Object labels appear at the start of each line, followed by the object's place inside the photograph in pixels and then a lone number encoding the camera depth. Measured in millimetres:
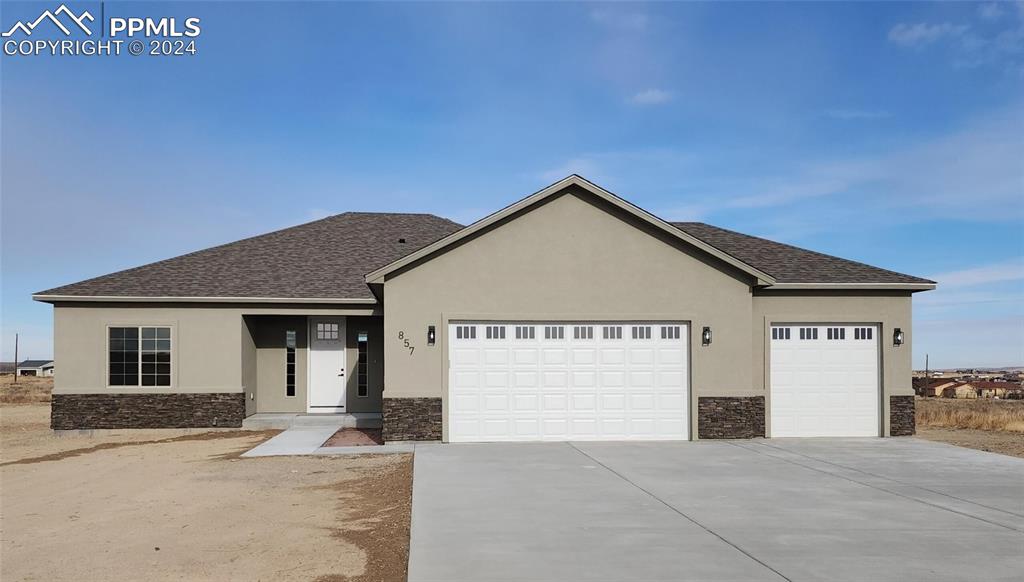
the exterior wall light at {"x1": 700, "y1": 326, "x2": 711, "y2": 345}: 15727
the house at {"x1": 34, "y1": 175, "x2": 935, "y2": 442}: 15266
